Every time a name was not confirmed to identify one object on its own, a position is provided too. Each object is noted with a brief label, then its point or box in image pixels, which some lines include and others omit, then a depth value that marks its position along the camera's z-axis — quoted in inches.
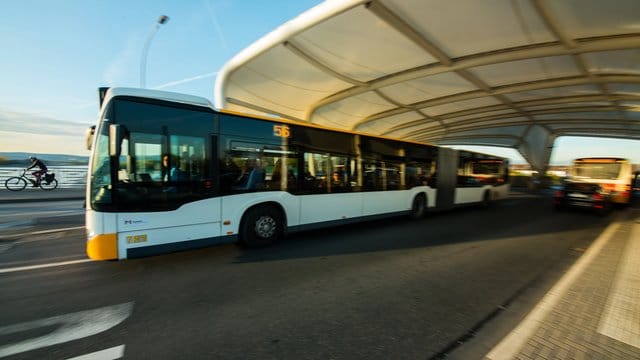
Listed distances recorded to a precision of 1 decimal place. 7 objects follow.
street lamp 566.9
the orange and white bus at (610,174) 556.1
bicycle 622.8
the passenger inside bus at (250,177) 229.9
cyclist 631.2
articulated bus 175.0
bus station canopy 398.0
